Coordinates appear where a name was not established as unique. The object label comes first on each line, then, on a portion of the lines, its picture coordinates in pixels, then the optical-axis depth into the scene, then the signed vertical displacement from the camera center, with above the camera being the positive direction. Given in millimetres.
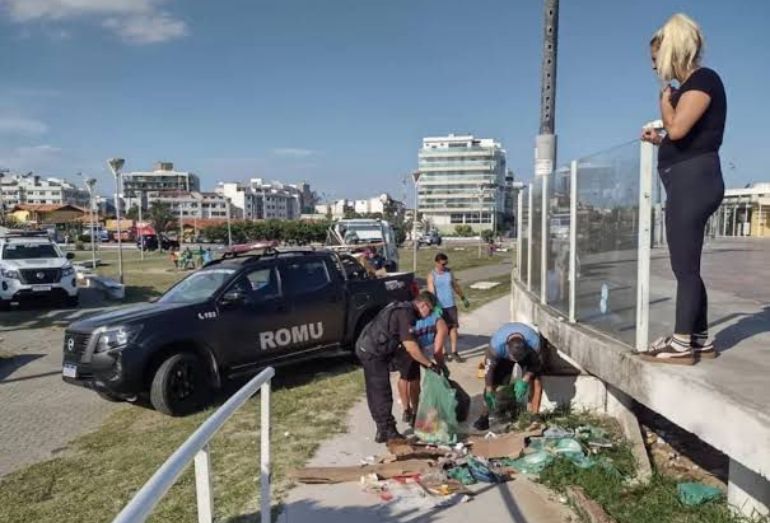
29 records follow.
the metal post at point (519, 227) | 10885 -98
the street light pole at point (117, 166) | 22562 +1984
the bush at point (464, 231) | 103550 -1528
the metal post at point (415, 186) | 24305 +1383
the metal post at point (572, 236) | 5703 -132
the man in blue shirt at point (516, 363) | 6623 -1534
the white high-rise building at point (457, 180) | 131250 +8395
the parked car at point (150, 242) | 61812 -1840
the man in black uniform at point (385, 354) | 6121 -1252
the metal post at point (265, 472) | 3678 -1422
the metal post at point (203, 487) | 2488 -1017
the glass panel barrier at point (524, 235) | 9852 -221
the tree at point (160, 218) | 78688 +619
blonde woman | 3502 +363
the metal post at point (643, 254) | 4141 -216
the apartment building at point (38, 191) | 147625 +7889
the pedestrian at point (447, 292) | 10227 -1114
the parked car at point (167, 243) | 61400 -1998
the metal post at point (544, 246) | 7281 -282
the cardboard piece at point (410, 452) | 5591 -2009
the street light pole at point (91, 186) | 28552 +1655
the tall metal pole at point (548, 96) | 8875 +1715
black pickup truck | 7344 -1308
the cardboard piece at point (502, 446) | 5594 -1971
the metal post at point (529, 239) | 8977 -264
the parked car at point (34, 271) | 18156 -1362
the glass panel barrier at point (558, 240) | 6160 -195
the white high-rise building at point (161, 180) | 162638 +11117
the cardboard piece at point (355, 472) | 5226 -2044
